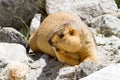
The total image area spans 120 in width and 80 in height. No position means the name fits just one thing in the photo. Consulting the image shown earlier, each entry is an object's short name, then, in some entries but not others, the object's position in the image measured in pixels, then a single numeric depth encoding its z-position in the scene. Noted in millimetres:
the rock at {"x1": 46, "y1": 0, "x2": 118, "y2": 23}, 19219
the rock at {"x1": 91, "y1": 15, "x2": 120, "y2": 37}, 17062
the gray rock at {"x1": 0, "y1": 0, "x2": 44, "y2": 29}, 20219
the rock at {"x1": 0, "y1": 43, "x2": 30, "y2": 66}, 14329
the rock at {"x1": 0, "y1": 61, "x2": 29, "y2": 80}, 13281
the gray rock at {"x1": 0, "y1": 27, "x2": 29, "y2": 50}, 16109
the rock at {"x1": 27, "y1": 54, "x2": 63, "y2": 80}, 14250
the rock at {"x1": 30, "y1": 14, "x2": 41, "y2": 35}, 18734
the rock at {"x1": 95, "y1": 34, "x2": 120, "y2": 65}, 14703
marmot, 13531
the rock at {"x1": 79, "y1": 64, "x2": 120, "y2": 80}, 10711
